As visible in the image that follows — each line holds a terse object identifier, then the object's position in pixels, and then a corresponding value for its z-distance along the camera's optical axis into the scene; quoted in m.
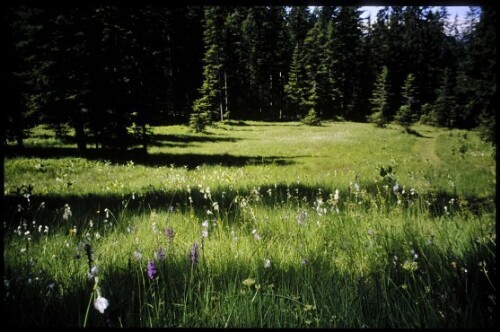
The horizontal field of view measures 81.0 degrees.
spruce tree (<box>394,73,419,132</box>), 41.97
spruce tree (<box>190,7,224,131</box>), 32.78
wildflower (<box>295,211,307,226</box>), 3.00
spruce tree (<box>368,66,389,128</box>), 47.96
